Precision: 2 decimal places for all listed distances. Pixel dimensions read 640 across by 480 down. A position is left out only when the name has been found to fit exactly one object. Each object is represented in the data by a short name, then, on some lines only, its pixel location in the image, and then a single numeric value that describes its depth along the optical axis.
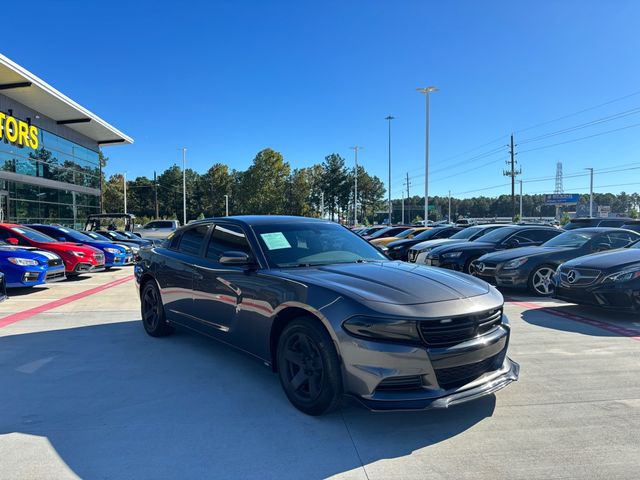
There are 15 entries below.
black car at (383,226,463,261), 15.77
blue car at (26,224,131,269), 13.92
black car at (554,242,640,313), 6.60
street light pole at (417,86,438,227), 36.55
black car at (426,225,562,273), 11.30
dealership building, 23.72
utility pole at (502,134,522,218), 53.42
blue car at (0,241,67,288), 9.30
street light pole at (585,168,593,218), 64.06
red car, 11.46
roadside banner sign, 94.30
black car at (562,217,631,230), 12.18
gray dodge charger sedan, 3.08
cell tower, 112.94
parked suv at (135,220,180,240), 30.47
